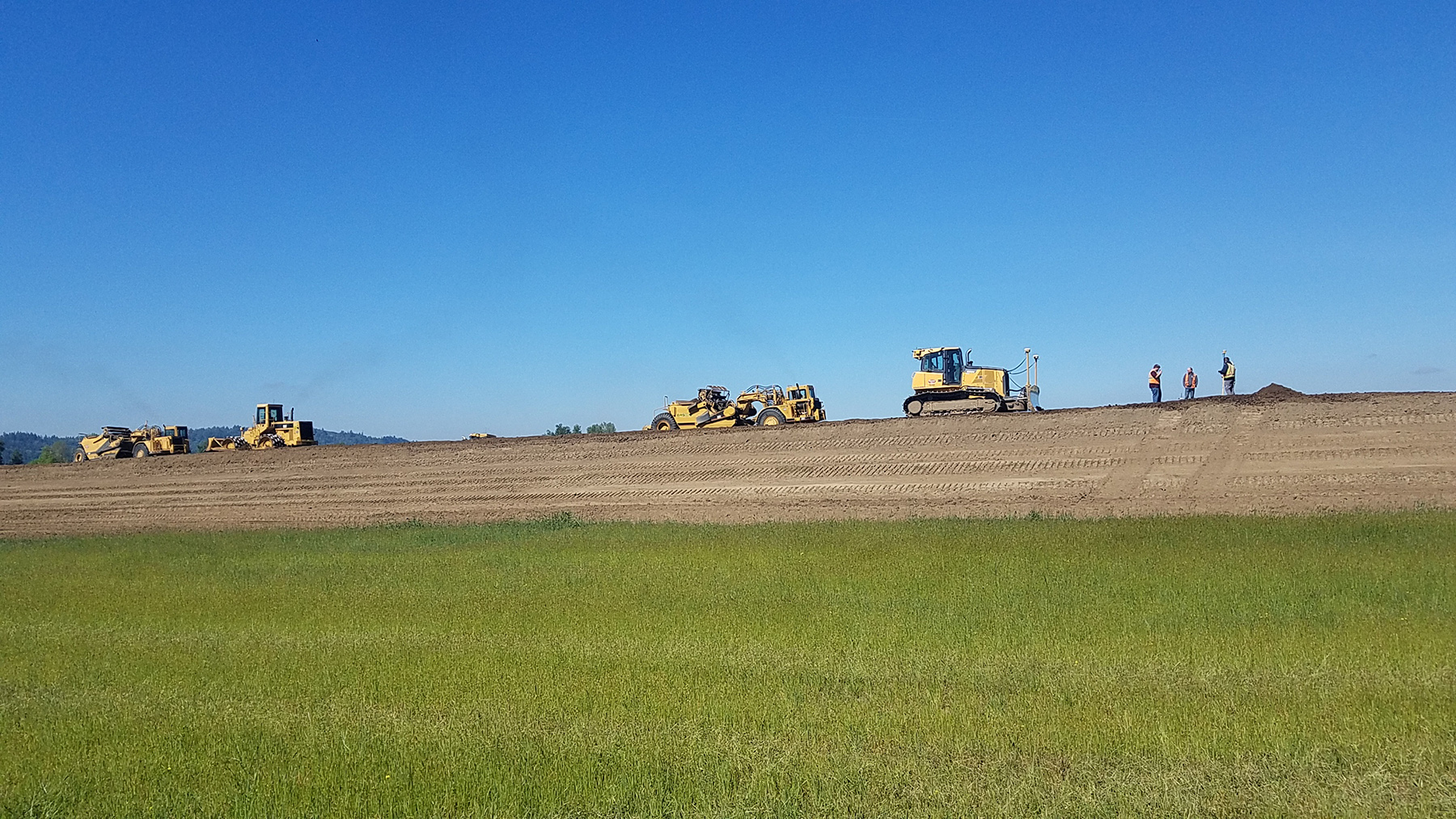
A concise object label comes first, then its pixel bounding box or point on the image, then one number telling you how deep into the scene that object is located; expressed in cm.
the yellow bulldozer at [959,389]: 4450
